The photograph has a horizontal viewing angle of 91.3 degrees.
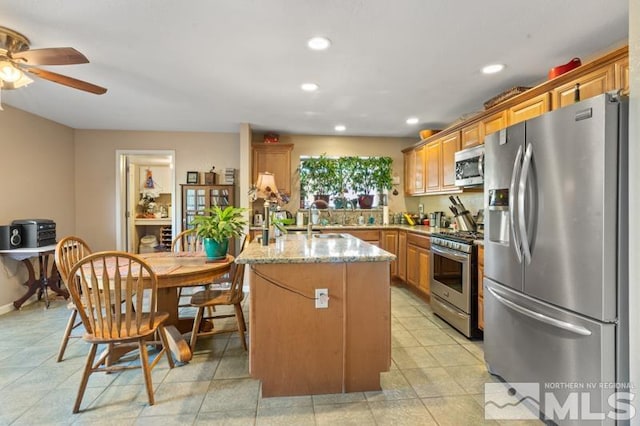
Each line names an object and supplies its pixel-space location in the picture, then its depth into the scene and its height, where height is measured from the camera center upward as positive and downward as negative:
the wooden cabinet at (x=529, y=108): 2.46 +0.86
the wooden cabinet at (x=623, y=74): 1.87 +0.83
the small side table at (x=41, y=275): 3.51 -0.77
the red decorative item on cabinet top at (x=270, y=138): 4.91 +1.16
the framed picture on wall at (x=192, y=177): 4.96 +0.54
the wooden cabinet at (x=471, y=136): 3.31 +0.83
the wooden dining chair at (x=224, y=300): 2.51 -0.72
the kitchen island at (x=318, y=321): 1.96 -0.70
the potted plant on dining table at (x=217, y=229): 2.56 -0.14
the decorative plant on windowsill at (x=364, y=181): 5.27 +0.52
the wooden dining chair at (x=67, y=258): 2.29 -0.38
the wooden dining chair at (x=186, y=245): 3.33 -0.42
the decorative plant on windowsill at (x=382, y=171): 5.29 +0.68
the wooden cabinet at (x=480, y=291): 2.75 -0.71
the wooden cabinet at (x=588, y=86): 1.96 +0.85
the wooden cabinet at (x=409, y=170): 5.01 +0.67
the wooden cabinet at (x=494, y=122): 2.95 +0.87
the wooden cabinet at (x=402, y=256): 4.49 -0.65
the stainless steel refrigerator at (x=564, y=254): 1.41 -0.22
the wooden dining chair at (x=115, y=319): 1.84 -0.66
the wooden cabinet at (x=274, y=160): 4.92 +0.82
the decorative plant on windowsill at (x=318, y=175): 5.15 +0.60
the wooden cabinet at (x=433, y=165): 4.23 +0.65
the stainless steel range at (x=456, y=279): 2.83 -0.68
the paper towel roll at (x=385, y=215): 5.19 -0.06
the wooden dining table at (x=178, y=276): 2.21 -0.47
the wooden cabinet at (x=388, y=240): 4.71 -0.43
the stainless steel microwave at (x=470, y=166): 3.12 +0.47
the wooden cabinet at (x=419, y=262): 3.82 -0.66
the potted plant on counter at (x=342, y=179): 5.22 +0.54
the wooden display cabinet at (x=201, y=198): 4.83 +0.21
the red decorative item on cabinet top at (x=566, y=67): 2.28 +1.06
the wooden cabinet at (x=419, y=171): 4.67 +0.61
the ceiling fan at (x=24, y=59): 1.93 +0.97
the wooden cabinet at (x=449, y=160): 3.79 +0.64
